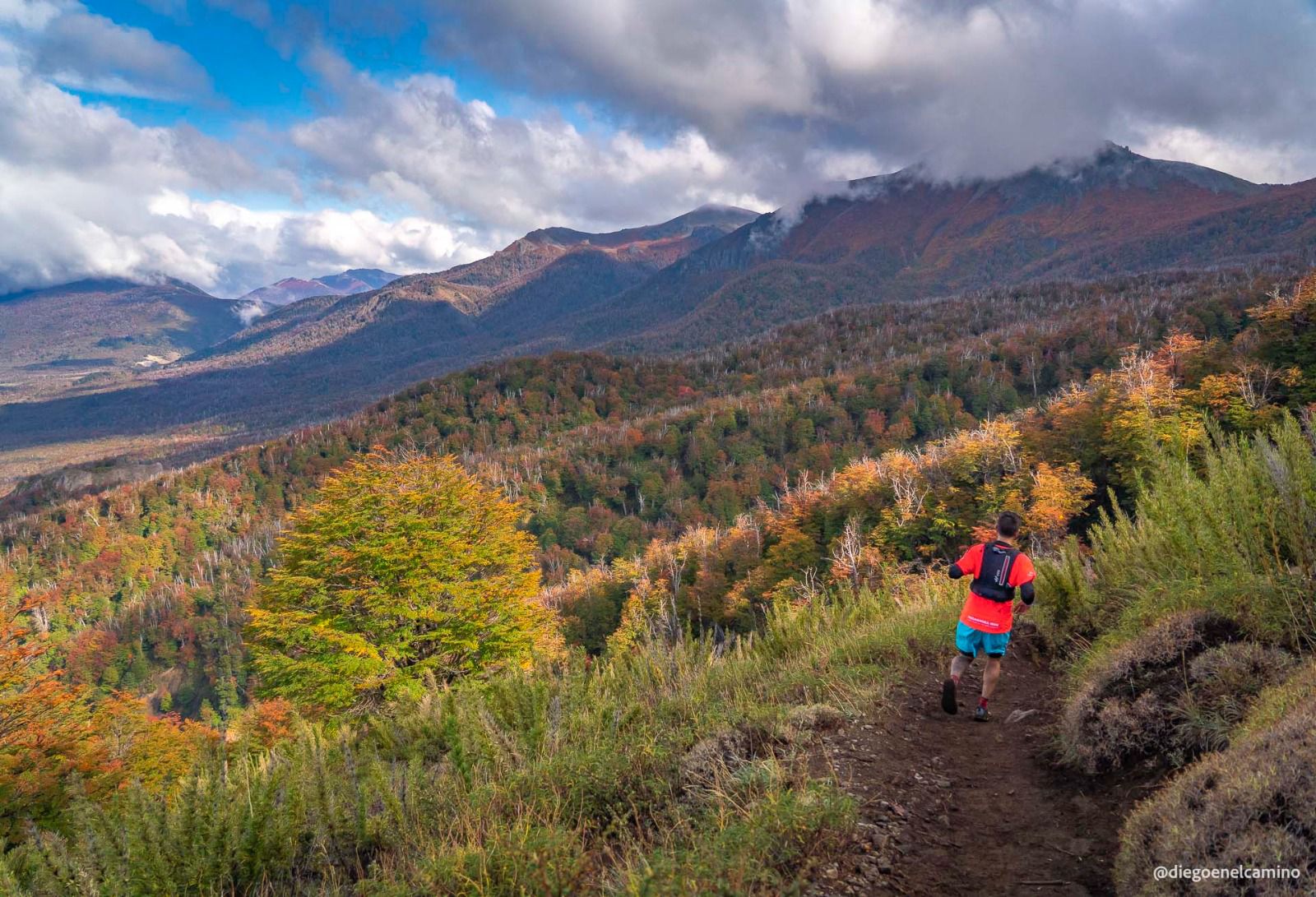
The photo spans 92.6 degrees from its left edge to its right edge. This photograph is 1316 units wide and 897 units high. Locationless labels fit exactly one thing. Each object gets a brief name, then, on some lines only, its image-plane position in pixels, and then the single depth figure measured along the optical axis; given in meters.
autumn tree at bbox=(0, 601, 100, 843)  10.59
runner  5.62
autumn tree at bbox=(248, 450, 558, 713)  14.71
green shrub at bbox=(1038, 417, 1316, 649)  4.19
